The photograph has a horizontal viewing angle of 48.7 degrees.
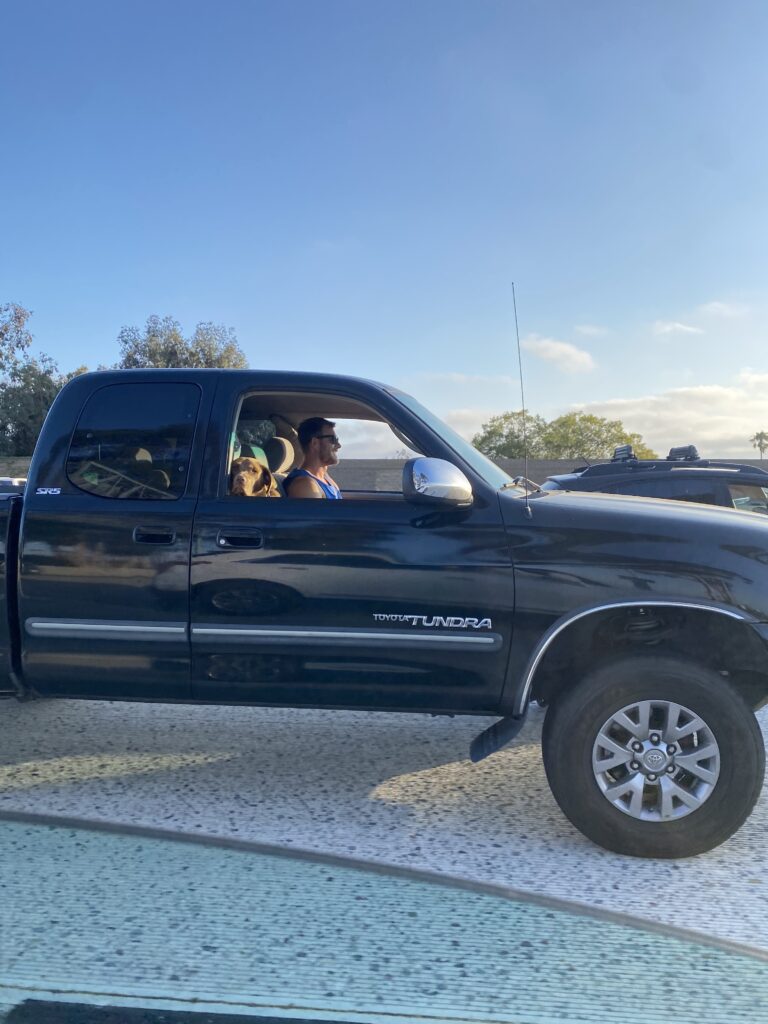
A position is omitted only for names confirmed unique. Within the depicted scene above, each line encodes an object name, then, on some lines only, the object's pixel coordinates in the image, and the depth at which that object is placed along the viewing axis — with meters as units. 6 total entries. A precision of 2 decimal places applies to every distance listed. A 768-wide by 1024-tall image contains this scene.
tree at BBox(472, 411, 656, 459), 66.06
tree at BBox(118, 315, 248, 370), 41.38
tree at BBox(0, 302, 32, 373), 37.88
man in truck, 4.59
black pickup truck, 3.41
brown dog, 3.87
